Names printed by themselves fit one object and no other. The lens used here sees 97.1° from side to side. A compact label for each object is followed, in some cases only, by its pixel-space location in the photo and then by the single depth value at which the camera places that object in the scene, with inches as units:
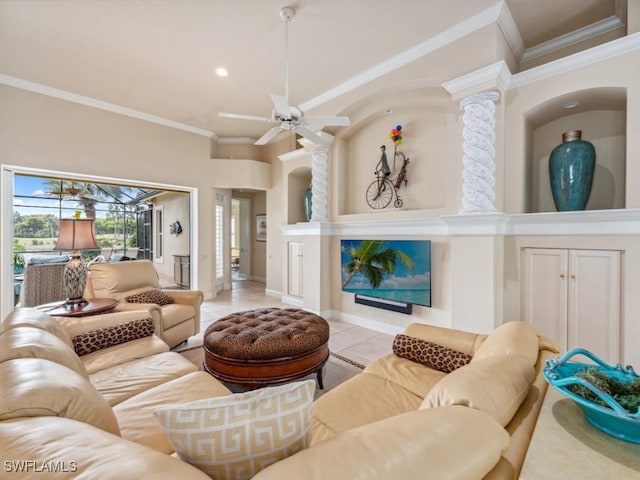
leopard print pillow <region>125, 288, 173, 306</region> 121.6
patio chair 165.0
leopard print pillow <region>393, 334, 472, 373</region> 66.6
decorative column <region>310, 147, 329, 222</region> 174.4
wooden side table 92.9
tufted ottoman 78.4
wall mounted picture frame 296.4
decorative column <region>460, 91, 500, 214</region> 109.9
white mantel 91.0
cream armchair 117.9
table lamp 103.3
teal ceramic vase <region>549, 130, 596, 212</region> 101.8
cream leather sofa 23.5
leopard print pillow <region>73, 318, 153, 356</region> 76.6
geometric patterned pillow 26.9
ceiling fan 98.6
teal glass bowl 27.2
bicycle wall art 151.9
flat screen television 135.5
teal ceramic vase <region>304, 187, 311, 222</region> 202.1
